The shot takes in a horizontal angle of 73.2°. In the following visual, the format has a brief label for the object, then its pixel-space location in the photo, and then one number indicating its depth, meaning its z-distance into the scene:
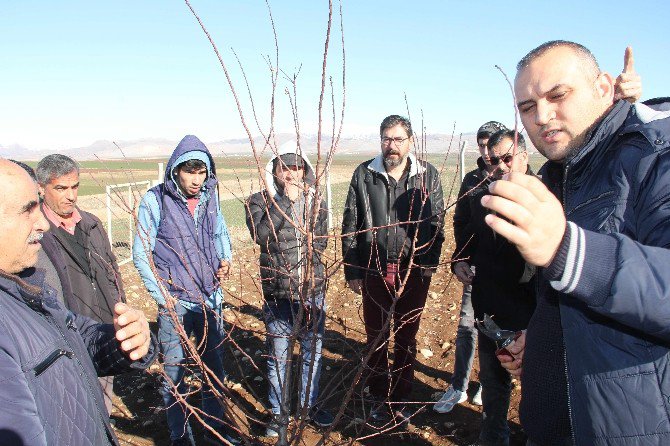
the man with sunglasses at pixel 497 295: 2.93
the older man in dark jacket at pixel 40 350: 1.24
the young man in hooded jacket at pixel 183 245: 3.26
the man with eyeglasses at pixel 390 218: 3.56
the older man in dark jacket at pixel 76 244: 2.87
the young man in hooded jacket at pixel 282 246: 3.32
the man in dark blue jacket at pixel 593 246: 0.99
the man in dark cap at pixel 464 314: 3.42
